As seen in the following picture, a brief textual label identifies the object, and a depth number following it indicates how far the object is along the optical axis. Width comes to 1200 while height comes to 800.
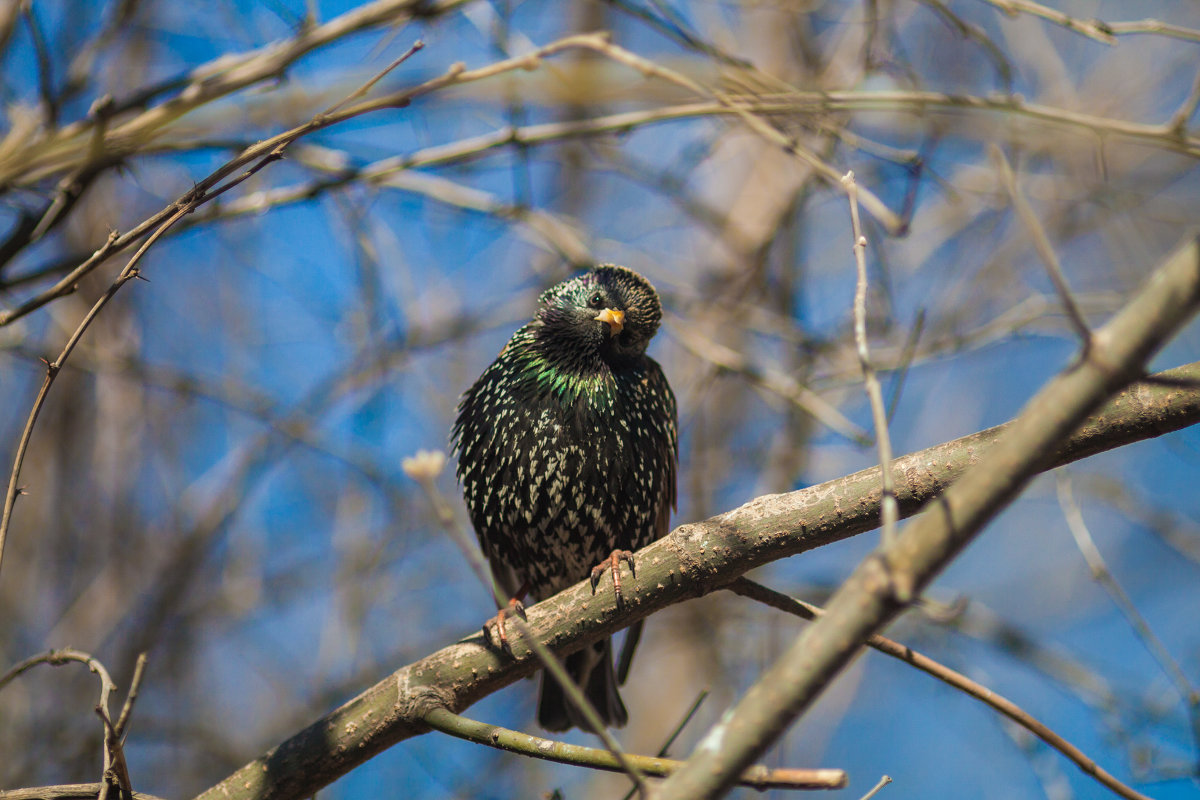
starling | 7.04
